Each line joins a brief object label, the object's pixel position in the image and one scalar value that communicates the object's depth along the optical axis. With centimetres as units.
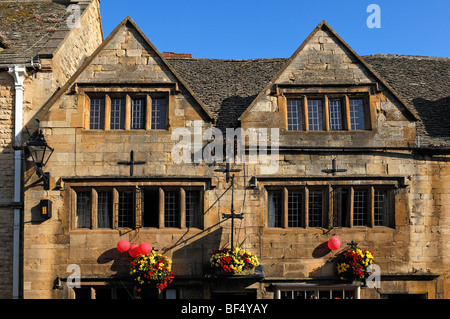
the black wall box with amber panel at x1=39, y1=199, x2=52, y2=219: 1109
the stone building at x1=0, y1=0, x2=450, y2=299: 1127
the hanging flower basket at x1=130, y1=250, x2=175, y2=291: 1035
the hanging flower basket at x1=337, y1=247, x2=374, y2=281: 1088
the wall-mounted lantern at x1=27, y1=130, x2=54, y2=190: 1064
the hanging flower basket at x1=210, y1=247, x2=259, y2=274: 1031
